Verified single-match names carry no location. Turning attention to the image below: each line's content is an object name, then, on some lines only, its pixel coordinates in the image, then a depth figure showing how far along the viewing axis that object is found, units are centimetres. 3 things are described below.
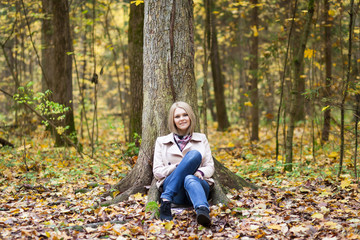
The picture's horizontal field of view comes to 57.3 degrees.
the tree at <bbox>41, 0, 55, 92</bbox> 1035
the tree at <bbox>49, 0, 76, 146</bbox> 927
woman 402
